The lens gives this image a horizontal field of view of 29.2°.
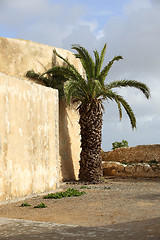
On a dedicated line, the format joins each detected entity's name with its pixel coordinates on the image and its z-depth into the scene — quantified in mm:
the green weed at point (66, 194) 8875
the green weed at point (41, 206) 7352
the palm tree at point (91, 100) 14438
